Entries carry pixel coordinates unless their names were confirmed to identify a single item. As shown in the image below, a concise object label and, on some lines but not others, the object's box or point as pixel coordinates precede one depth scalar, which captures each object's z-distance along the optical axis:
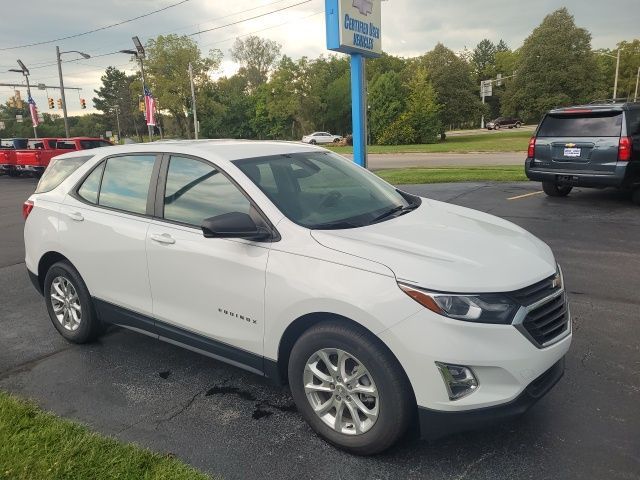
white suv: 2.53
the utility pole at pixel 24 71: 43.30
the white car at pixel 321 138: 55.81
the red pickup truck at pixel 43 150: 21.80
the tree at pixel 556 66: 58.12
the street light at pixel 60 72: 34.26
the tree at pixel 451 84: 60.84
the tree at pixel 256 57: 82.88
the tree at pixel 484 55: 113.84
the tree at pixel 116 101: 108.94
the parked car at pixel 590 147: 9.11
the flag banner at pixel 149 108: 27.98
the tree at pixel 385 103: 49.06
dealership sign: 10.12
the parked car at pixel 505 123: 71.77
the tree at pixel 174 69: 66.56
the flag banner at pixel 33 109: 43.47
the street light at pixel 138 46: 29.01
